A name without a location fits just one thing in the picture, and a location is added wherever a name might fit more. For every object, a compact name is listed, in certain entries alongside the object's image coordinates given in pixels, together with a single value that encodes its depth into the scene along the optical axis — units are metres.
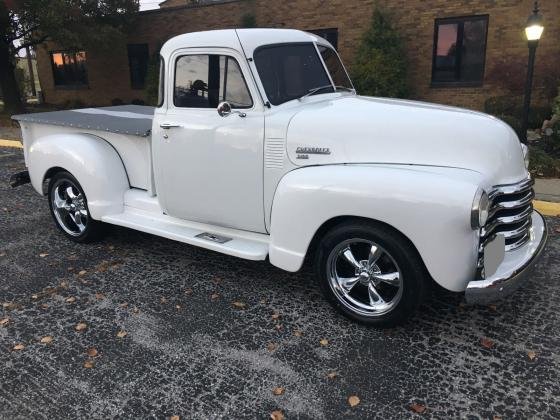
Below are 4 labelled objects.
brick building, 12.66
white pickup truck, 3.22
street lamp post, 7.78
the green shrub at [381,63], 13.10
